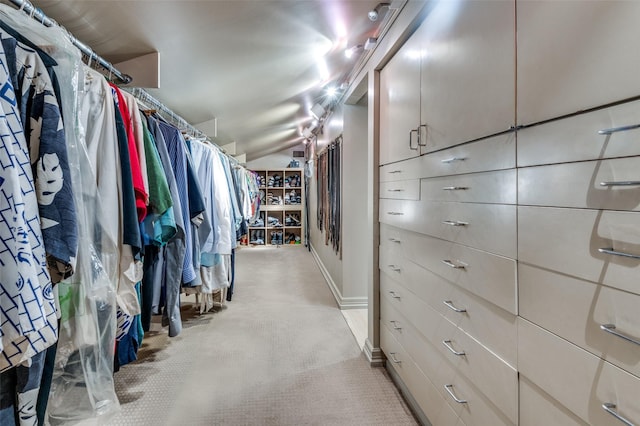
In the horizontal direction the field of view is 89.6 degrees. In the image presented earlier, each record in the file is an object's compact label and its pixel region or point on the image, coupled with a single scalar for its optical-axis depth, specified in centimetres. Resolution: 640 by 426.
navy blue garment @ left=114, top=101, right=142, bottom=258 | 112
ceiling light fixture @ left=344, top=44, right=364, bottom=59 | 232
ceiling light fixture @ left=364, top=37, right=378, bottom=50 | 211
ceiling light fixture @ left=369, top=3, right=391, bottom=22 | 174
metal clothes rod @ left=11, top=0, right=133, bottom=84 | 87
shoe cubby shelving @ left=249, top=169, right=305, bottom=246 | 791
